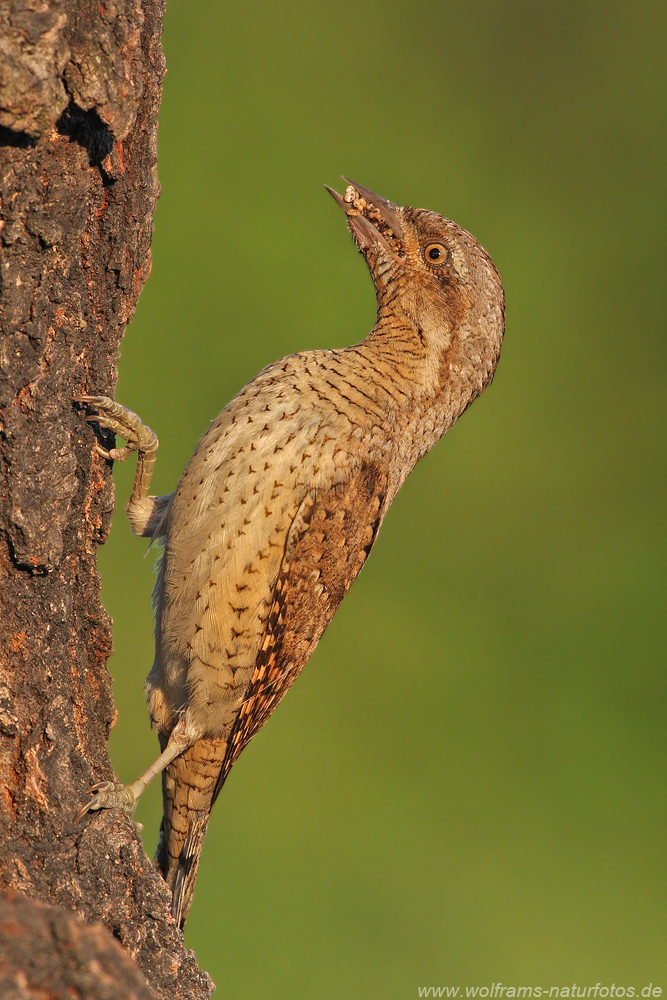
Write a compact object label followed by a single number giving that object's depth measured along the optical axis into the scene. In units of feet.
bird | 10.48
